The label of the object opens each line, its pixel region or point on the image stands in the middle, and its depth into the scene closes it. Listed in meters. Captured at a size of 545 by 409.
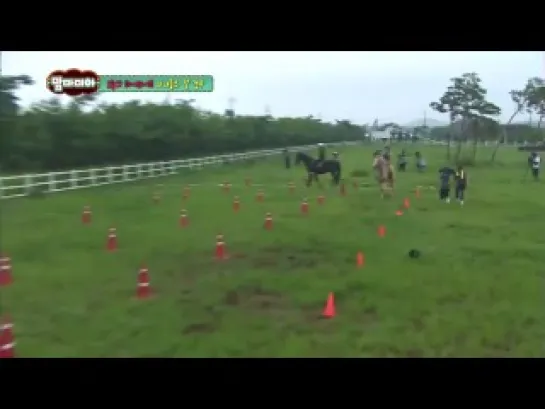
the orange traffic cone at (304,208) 13.22
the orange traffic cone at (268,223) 11.15
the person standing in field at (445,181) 14.78
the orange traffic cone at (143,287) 6.47
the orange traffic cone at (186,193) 15.65
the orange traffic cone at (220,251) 8.48
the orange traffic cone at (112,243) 8.92
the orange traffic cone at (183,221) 11.18
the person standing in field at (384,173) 15.87
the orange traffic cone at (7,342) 4.83
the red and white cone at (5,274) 6.91
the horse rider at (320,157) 18.50
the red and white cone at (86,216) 11.37
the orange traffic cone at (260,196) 15.55
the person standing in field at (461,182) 14.13
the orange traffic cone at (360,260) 8.07
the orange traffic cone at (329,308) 5.99
